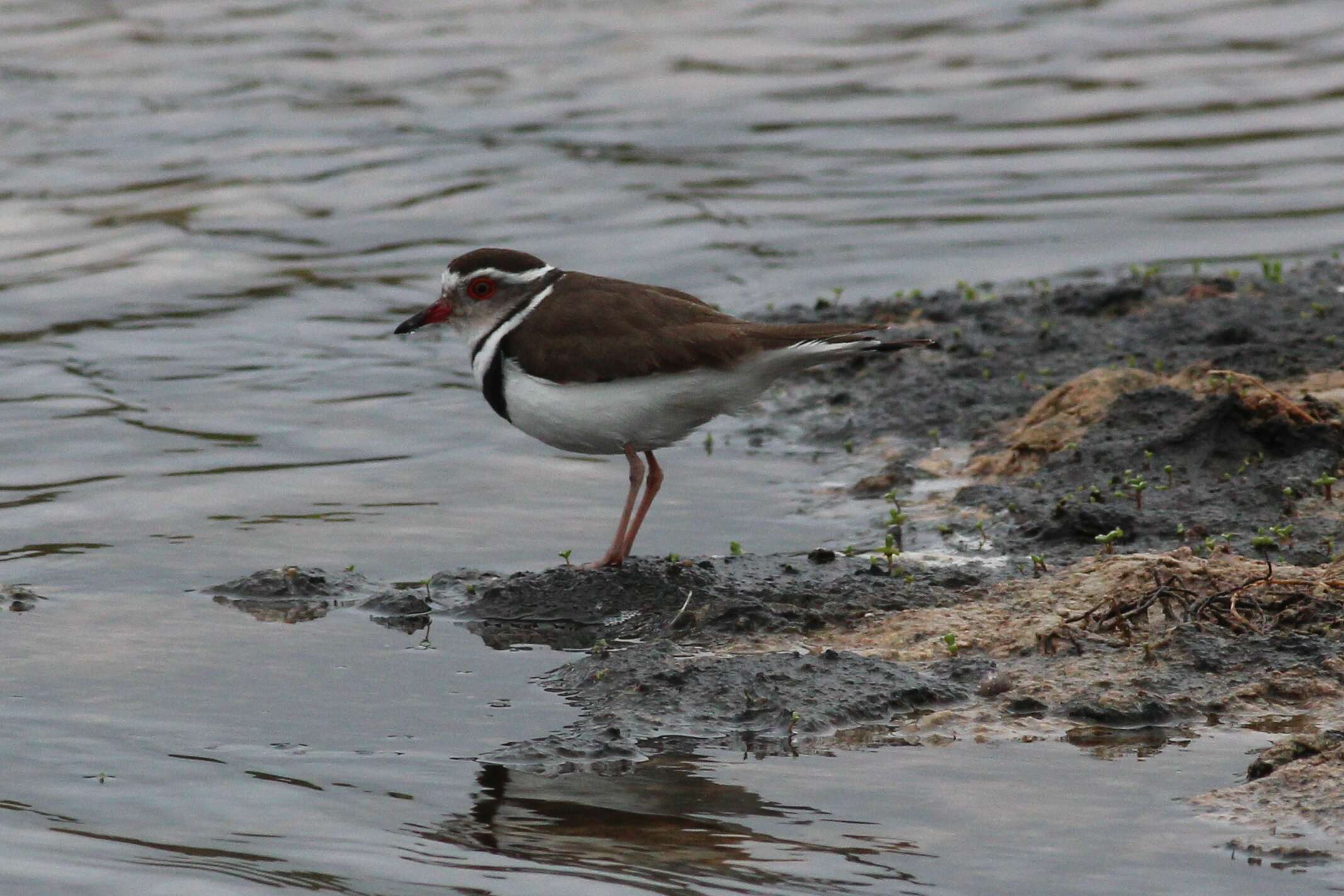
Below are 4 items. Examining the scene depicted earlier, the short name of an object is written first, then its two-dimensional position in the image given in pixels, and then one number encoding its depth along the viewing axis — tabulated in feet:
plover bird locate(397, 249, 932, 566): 52.44
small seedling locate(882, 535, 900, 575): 53.21
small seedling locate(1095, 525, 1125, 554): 50.52
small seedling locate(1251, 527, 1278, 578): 48.98
